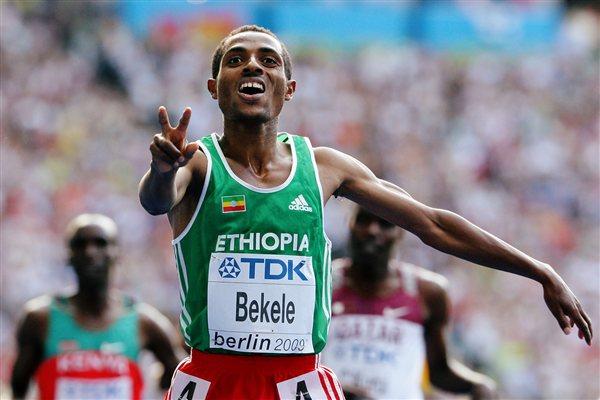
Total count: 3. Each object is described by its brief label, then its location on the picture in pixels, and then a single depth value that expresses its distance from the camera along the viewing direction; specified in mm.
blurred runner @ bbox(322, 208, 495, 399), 14297
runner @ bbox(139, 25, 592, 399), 8937
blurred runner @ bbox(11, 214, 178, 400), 16109
